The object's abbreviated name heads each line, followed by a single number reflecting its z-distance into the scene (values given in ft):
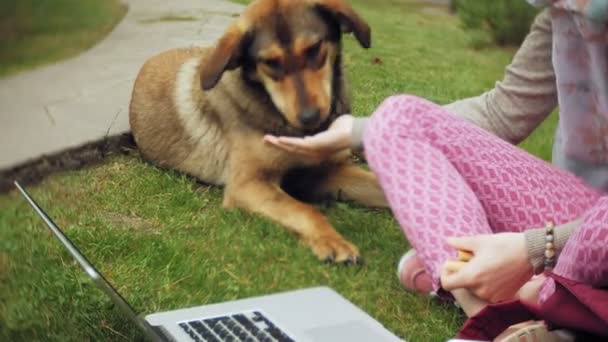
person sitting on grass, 9.34
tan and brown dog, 8.91
